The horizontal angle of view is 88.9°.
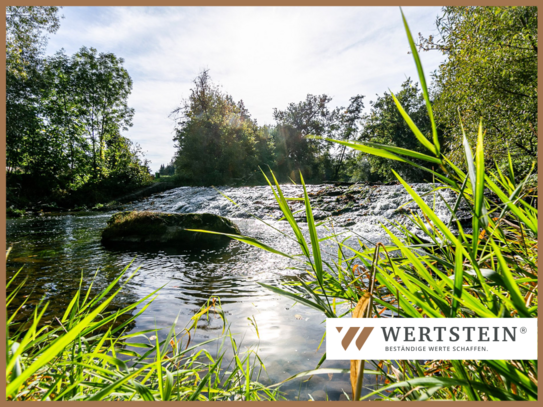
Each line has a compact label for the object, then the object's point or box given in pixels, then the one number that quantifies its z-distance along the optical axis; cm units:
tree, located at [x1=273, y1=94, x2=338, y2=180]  3199
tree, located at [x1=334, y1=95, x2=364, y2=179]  3234
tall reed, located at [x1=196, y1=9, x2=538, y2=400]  56
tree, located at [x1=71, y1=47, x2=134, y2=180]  1842
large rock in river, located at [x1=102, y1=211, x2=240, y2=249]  633
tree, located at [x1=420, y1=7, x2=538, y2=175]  670
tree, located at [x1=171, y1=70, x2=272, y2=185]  2300
